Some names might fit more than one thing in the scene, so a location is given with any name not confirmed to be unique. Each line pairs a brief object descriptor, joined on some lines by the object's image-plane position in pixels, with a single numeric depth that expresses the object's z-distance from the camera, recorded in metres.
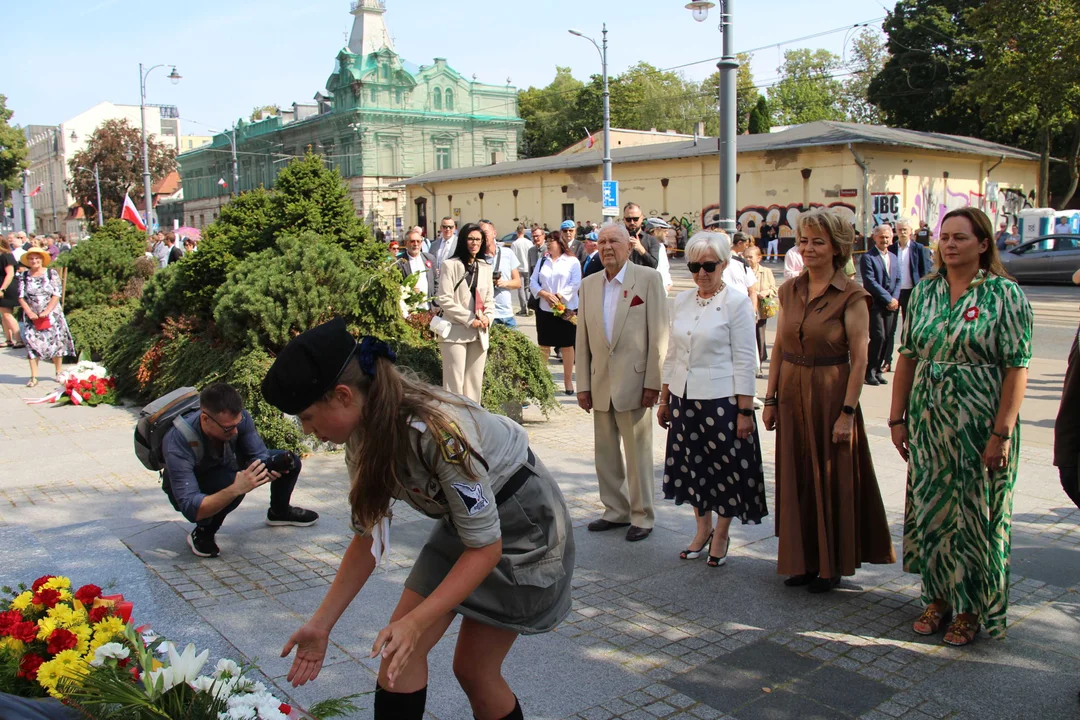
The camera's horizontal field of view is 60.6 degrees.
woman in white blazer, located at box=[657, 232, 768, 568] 5.14
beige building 34.59
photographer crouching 5.14
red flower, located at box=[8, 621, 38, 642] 3.14
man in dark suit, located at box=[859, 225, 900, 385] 11.12
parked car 24.41
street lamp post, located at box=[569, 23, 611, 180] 29.08
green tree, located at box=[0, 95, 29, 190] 52.06
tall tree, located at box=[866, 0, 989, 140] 47.16
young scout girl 2.39
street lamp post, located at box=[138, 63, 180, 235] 34.19
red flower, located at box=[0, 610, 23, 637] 3.17
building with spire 64.31
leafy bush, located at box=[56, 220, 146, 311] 15.24
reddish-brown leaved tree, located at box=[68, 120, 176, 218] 68.44
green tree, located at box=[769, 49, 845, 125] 82.25
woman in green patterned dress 4.07
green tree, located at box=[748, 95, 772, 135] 55.69
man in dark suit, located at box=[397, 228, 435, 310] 11.88
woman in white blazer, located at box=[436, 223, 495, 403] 8.24
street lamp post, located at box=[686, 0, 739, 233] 10.77
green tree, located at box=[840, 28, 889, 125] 64.94
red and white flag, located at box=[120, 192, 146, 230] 22.55
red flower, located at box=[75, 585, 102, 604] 3.38
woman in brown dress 4.66
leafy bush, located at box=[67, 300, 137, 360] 13.46
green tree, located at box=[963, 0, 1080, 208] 29.91
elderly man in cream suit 5.82
